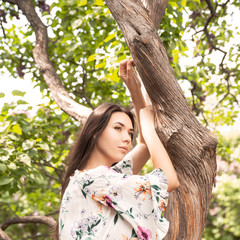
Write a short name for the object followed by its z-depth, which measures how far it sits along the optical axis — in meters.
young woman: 1.46
